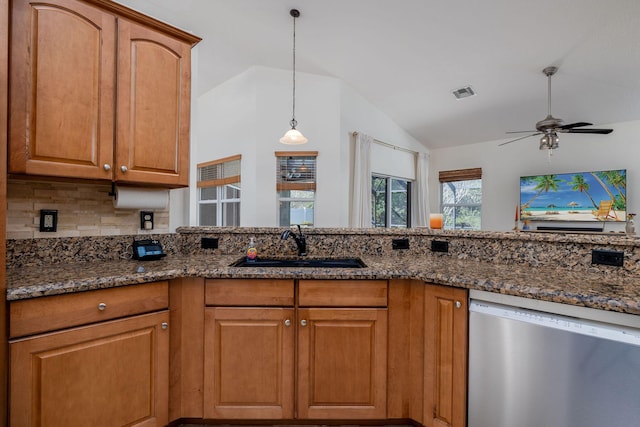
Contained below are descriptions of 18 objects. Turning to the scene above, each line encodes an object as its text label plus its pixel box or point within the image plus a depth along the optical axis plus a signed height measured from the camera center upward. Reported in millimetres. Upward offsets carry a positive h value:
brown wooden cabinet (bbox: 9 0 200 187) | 1281 +592
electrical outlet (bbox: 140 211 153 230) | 1895 -33
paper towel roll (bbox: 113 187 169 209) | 1687 +104
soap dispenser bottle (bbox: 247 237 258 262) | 1849 -230
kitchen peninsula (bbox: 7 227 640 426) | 1374 -476
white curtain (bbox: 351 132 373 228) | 4270 +498
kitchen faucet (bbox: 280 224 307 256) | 1910 -153
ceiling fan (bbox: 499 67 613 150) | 3246 +1020
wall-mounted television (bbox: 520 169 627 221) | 4324 +362
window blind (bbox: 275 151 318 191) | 4105 +652
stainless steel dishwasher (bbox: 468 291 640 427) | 1017 -544
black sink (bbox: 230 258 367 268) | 1796 -277
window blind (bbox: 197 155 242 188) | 4465 +718
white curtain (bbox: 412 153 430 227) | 5645 +444
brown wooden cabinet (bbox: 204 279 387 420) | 1476 -675
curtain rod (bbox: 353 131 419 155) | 4785 +1245
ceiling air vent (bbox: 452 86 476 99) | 3975 +1728
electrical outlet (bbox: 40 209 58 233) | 1559 -32
